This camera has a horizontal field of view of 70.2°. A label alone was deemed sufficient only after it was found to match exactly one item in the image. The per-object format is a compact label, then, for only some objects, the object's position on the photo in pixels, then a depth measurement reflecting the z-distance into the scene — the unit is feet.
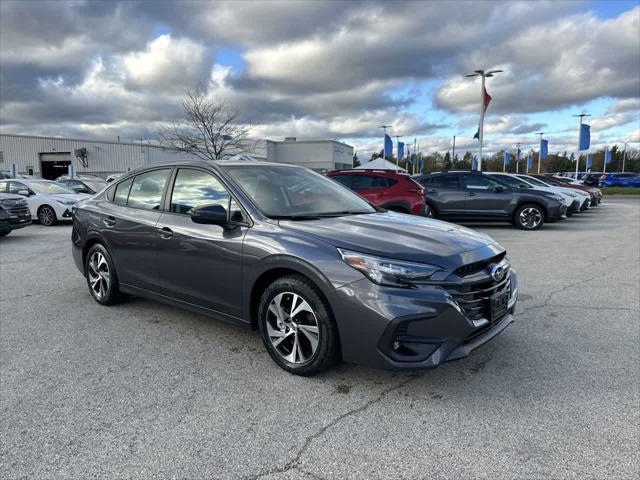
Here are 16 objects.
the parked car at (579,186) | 66.12
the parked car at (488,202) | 41.42
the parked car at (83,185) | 64.23
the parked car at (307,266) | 9.47
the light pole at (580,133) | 126.71
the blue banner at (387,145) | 153.07
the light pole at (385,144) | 152.76
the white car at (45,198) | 44.37
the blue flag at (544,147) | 171.73
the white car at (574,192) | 53.72
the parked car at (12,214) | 33.32
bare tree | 105.81
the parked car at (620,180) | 144.56
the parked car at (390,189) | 36.52
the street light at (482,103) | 84.02
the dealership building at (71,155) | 153.28
